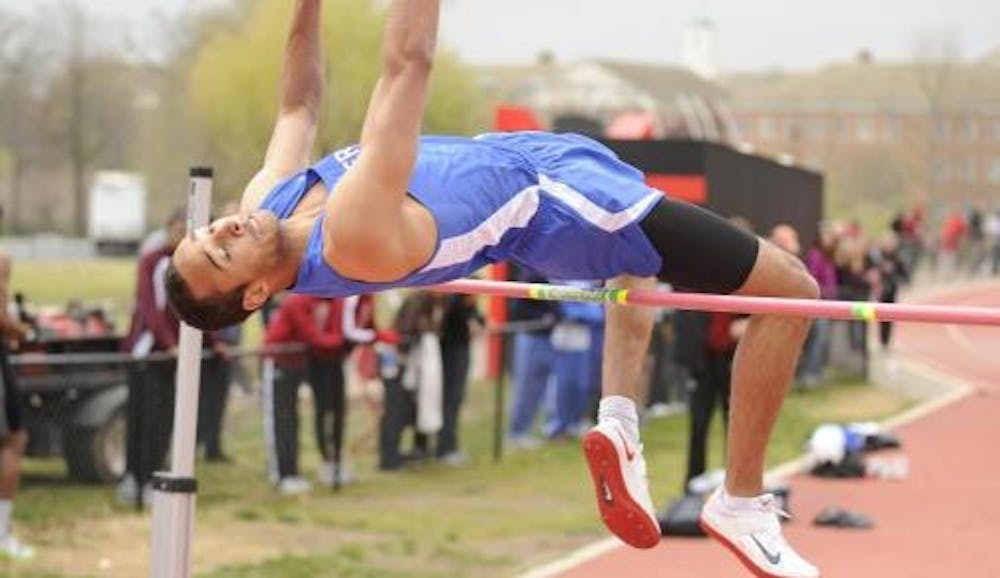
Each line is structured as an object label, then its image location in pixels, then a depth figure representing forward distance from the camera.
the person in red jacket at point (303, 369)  10.86
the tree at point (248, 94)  41.41
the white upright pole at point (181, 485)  5.30
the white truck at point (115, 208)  51.72
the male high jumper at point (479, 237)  4.17
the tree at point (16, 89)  44.16
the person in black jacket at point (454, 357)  12.38
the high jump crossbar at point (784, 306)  4.34
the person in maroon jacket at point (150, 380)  9.80
